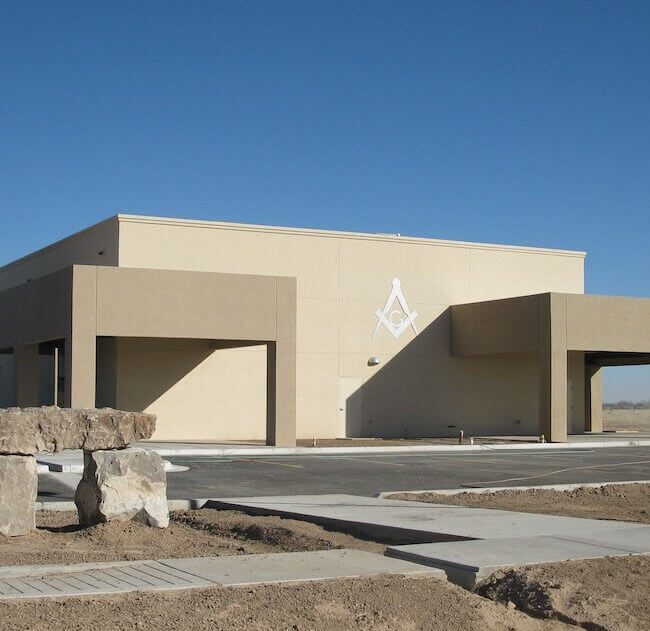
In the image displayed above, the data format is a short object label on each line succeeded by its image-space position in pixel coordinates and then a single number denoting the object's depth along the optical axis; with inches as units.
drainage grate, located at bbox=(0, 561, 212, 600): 301.6
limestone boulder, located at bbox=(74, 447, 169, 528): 453.1
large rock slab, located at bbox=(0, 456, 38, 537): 432.1
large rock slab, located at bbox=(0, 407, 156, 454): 434.3
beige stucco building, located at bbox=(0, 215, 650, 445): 1151.0
